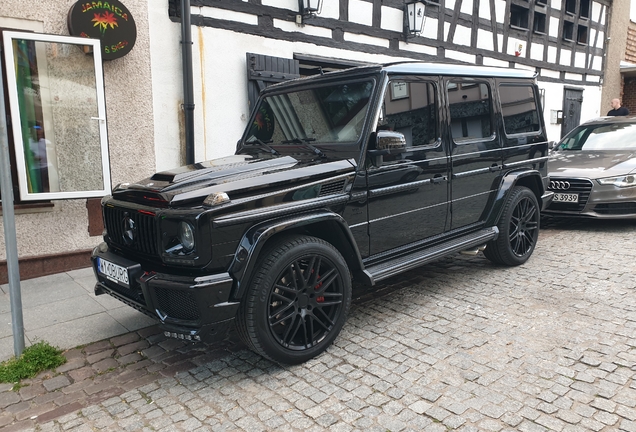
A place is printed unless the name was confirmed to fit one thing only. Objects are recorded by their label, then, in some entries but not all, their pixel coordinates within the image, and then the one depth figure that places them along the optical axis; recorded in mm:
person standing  11656
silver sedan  6781
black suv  2918
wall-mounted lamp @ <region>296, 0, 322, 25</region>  7574
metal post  3232
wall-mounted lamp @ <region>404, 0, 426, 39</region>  9398
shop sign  5457
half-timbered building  6629
